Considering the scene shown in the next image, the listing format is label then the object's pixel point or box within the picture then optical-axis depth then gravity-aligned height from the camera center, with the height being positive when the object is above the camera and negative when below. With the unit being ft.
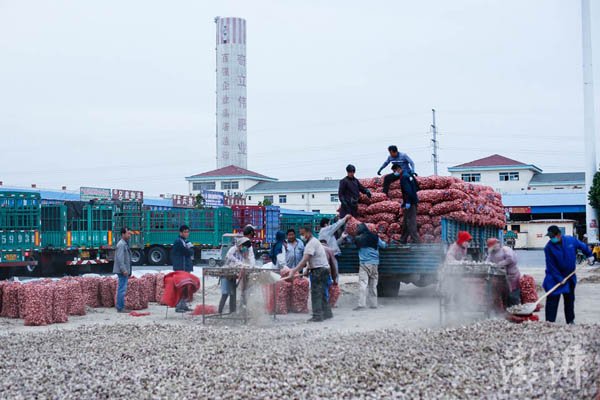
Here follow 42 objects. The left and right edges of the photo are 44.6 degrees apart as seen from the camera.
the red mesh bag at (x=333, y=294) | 51.37 -4.60
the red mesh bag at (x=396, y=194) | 54.29 +2.59
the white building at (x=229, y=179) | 262.67 +18.39
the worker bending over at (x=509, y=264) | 41.68 -2.03
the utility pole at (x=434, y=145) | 204.64 +23.55
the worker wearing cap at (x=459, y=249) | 42.01 -1.21
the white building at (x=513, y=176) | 238.89 +17.24
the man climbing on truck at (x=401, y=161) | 52.13 +4.86
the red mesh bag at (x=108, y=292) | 53.16 -4.44
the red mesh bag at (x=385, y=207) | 53.72 +1.61
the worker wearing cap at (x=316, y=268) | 43.45 -2.30
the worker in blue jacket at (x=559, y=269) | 37.40 -2.11
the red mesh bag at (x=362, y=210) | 54.85 +1.44
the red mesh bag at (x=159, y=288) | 56.59 -4.44
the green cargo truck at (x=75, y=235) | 85.97 -0.51
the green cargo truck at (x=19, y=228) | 72.08 +0.36
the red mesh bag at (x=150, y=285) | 54.13 -4.16
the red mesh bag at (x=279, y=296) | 46.53 -4.29
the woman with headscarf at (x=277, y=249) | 55.62 -1.48
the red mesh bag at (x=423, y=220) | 53.36 +0.64
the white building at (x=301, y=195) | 257.92 +12.53
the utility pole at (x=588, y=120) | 124.36 +19.10
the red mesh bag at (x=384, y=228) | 53.78 +0.08
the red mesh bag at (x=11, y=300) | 46.83 -4.43
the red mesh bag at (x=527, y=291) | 45.91 -3.95
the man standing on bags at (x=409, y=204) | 51.75 +1.77
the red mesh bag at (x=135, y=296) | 51.80 -4.61
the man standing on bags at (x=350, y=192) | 54.13 +2.75
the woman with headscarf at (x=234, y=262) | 46.16 -2.00
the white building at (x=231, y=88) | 265.13 +51.72
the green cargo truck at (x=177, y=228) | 106.22 +0.35
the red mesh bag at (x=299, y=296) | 49.03 -4.45
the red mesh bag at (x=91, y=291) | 52.60 -4.30
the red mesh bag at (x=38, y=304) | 44.11 -4.38
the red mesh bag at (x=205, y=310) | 49.01 -5.38
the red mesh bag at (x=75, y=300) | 48.37 -4.56
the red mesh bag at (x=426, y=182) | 54.24 +3.45
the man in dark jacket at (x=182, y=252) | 49.62 -1.50
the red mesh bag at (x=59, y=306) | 45.21 -4.62
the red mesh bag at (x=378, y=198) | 54.65 +2.32
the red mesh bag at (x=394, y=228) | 53.62 +0.07
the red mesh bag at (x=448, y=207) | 52.42 +1.54
